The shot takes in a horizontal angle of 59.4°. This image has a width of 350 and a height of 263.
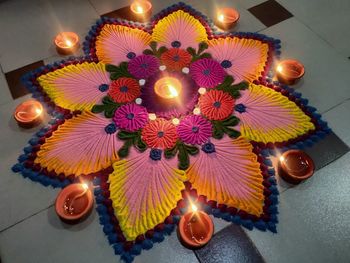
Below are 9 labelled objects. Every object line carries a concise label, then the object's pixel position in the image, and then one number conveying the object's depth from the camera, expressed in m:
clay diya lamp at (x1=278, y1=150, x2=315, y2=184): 1.04
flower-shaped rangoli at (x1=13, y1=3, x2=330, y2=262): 1.01
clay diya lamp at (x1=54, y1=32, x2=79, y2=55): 1.40
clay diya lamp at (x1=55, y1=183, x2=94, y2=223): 0.97
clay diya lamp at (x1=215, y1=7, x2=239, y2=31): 1.48
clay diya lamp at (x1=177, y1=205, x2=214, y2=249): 0.92
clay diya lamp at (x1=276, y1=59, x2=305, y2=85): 1.28
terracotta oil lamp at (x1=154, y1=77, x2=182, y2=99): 1.19
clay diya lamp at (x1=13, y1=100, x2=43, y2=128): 1.18
